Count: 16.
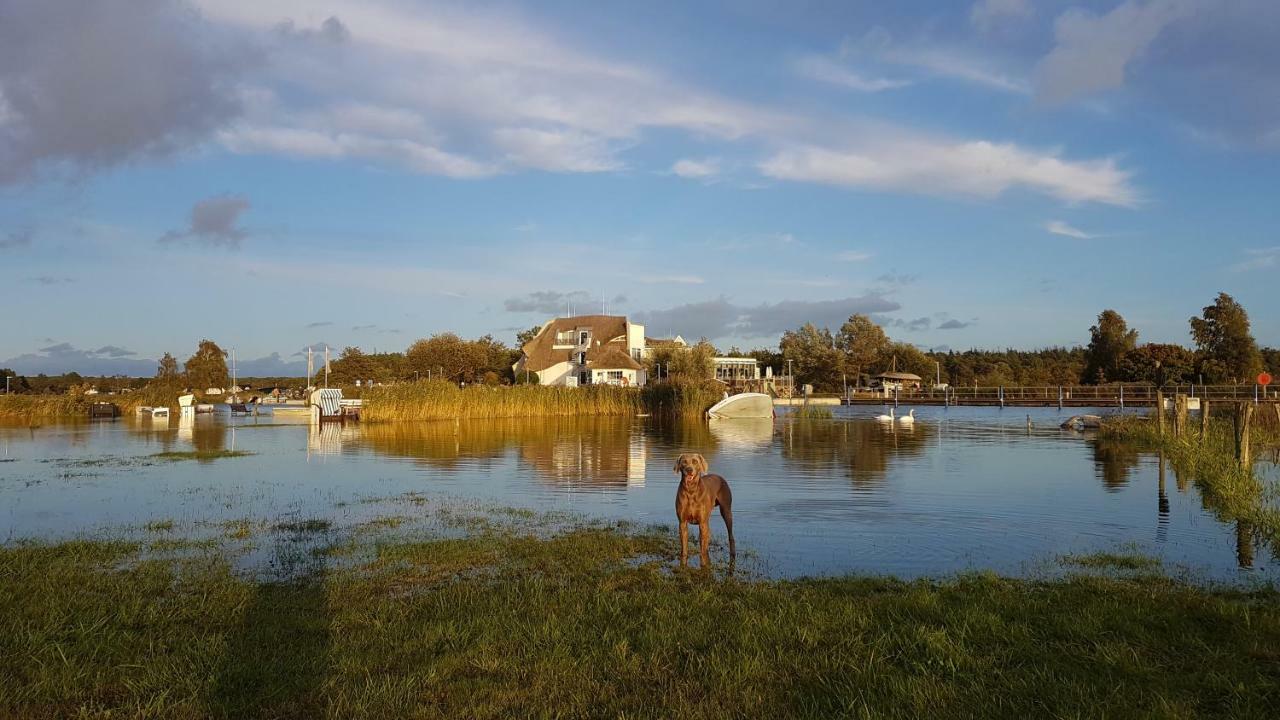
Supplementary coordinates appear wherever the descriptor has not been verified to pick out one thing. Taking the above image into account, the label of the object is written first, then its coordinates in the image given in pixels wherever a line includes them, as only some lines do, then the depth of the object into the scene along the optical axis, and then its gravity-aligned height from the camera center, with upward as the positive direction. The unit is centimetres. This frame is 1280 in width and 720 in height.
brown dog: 964 -136
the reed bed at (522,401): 4559 -106
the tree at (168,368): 9556 +222
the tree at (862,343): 10650 +487
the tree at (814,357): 10419 +302
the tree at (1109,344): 9138 +368
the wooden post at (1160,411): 2881 -116
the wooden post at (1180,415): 2661 -123
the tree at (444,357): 9169 +296
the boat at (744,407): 5156 -156
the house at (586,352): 8312 +330
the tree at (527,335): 12466 +715
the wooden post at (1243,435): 1683 -117
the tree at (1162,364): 8350 +134
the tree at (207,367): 9488 +227
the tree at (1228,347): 8231 +296
